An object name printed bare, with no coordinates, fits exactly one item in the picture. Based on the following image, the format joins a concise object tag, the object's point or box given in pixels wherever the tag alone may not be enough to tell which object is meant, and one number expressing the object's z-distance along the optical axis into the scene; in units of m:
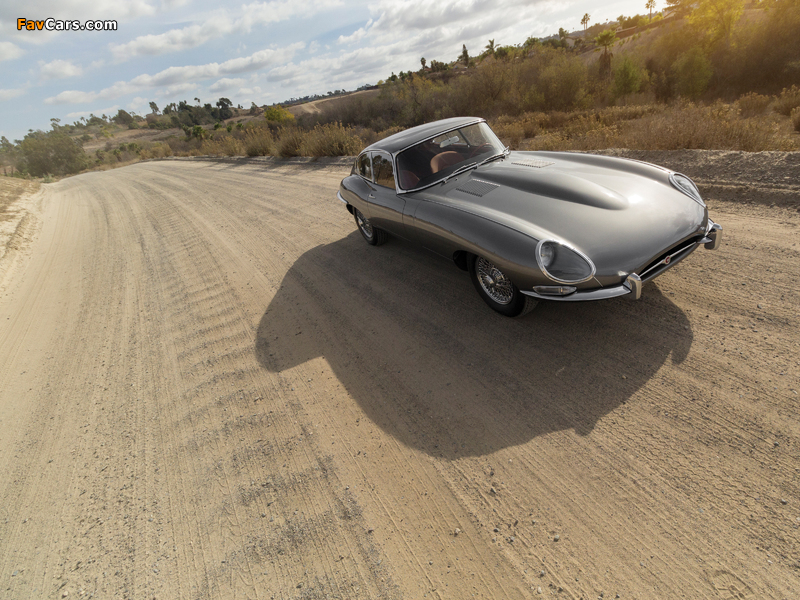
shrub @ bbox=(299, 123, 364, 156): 12.80
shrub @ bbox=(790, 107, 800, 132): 8.37
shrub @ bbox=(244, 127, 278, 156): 18.03
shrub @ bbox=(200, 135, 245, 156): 20.93
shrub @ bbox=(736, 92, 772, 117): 14.70
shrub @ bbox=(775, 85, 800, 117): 13.79
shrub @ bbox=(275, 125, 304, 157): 15.29
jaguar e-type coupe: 2.91
